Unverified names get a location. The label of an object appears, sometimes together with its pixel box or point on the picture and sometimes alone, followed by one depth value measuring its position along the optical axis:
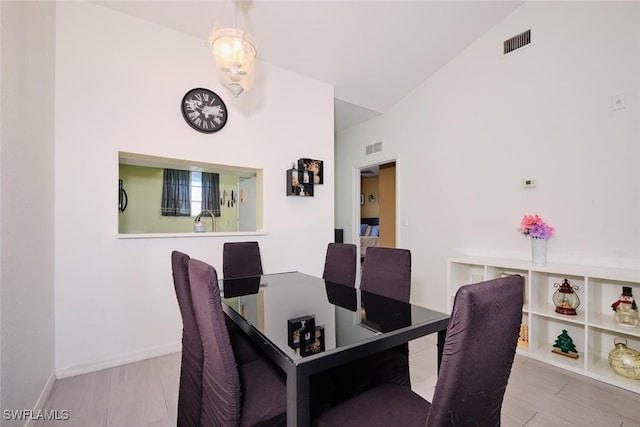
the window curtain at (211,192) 3.99
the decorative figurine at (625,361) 2.00
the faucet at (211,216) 3.97
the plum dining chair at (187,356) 1.22
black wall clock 2.70
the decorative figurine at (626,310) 2.06
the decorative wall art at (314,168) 3.31
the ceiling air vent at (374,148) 4.48
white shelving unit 2.12
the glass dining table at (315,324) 0.89
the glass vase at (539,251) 2.57
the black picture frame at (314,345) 0.93
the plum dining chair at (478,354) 0.71
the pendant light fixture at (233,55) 1.85
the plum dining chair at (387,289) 1.43
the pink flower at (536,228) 2.56
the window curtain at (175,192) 3.84
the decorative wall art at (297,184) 3.23
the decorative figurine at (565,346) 2.39
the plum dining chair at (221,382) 0.93
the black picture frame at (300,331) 1.02
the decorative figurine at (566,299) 2.39
